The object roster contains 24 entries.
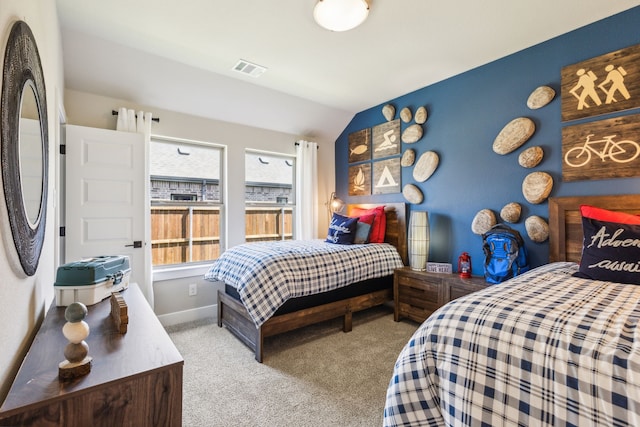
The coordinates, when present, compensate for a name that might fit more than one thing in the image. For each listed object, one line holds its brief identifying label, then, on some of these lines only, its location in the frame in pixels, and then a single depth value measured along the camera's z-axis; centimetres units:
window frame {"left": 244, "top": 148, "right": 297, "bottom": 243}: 392
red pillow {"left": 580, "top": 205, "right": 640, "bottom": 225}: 189
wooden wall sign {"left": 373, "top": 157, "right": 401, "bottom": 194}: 372
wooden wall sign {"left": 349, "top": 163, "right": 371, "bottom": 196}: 413
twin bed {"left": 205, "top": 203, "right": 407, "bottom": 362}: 234
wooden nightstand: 266
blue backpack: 250
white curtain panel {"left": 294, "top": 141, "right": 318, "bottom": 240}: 414
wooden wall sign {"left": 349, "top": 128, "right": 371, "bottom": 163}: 414
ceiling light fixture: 190
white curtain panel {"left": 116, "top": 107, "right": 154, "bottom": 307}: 284
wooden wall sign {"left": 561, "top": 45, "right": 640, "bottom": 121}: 211
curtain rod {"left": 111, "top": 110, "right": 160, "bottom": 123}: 309
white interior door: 255
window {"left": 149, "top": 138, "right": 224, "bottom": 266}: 329
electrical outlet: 330
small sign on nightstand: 296
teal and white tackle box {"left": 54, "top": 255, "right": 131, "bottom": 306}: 140
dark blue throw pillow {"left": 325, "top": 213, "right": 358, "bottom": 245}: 335
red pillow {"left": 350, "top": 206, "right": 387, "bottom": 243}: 355
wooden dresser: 74
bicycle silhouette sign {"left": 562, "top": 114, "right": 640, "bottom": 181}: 210
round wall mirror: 85
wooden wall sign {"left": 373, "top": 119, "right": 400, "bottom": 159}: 373
